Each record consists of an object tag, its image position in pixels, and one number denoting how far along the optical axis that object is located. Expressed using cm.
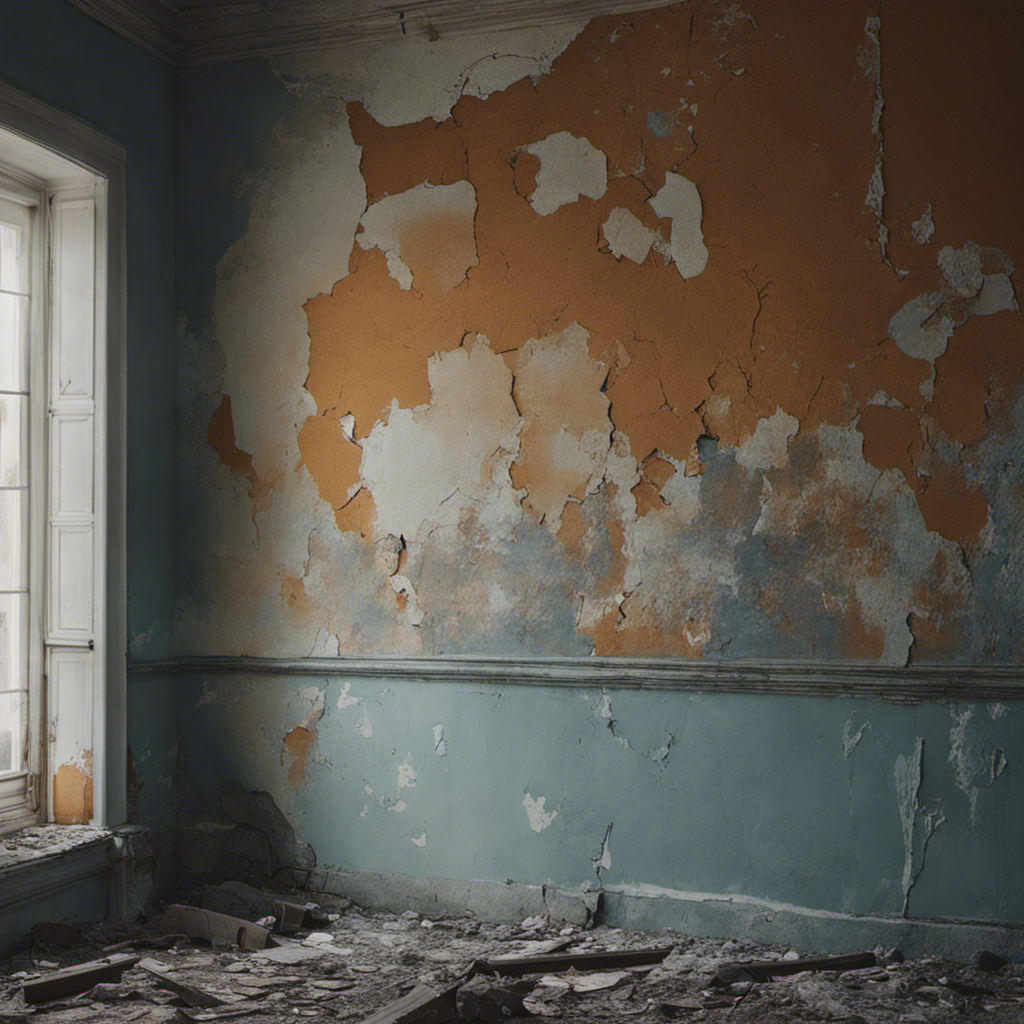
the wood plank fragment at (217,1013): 268
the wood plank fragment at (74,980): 278
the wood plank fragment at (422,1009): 257
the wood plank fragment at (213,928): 329
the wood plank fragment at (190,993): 277
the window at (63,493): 351
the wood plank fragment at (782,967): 292
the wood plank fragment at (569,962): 302
